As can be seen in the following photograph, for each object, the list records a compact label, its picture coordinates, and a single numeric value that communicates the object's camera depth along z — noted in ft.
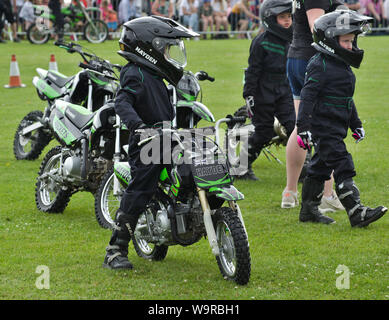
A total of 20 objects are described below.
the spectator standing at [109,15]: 91.91
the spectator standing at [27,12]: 88.84
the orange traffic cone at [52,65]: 59.62
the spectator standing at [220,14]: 94.73
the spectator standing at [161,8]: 88.28
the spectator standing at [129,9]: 91.86
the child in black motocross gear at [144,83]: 20.31
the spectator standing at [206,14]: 94.30
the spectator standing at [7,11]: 81.23
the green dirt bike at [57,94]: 31.65
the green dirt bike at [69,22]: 86.33
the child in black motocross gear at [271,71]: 31.35
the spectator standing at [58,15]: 84.64
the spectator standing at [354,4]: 85.71
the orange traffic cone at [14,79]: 61.41
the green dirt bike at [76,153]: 26.37
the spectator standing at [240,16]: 93.00
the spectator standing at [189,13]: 92.53
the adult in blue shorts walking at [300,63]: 27.30
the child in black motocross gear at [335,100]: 24.44
